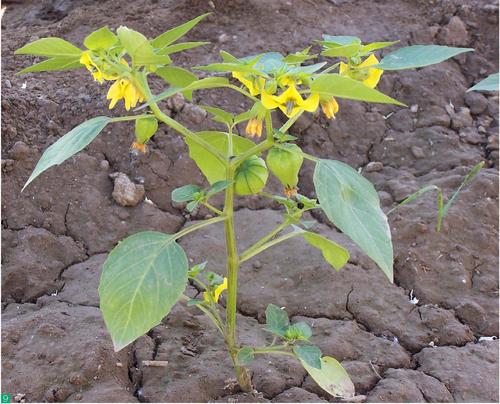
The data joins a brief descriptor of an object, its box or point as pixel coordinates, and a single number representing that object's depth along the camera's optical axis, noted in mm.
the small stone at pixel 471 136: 959
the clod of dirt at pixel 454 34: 1119
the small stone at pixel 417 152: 939
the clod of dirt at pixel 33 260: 777
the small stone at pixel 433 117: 986
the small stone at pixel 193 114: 911
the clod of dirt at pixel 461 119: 984
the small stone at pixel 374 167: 925
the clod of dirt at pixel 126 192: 846
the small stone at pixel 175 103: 917
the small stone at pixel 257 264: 807
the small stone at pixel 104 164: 871
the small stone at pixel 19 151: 857
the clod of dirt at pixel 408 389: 697
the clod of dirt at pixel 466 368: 712
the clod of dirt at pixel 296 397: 692
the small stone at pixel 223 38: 1066
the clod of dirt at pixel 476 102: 1025
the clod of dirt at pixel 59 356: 683
